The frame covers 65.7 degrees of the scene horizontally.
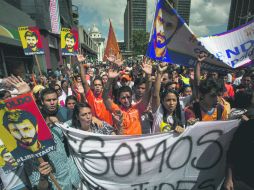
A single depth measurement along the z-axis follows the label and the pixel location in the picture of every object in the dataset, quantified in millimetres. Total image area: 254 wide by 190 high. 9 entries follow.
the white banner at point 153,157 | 2342
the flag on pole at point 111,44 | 5934
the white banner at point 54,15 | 16806
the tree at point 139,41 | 37812
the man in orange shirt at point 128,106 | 2701
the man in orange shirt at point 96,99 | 3350
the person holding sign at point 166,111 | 2588
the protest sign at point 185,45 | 3684
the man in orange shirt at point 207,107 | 2496
